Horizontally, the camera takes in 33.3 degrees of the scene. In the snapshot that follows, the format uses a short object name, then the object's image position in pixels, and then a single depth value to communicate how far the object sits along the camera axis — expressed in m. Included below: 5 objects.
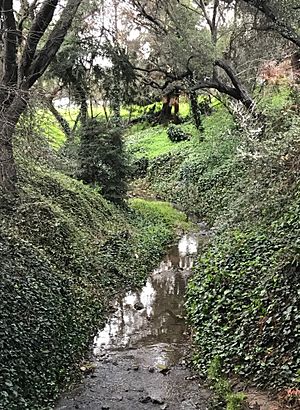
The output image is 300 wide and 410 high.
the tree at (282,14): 14.05
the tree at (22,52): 9.70
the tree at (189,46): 17.22
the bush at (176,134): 27.91
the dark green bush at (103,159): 16.72
